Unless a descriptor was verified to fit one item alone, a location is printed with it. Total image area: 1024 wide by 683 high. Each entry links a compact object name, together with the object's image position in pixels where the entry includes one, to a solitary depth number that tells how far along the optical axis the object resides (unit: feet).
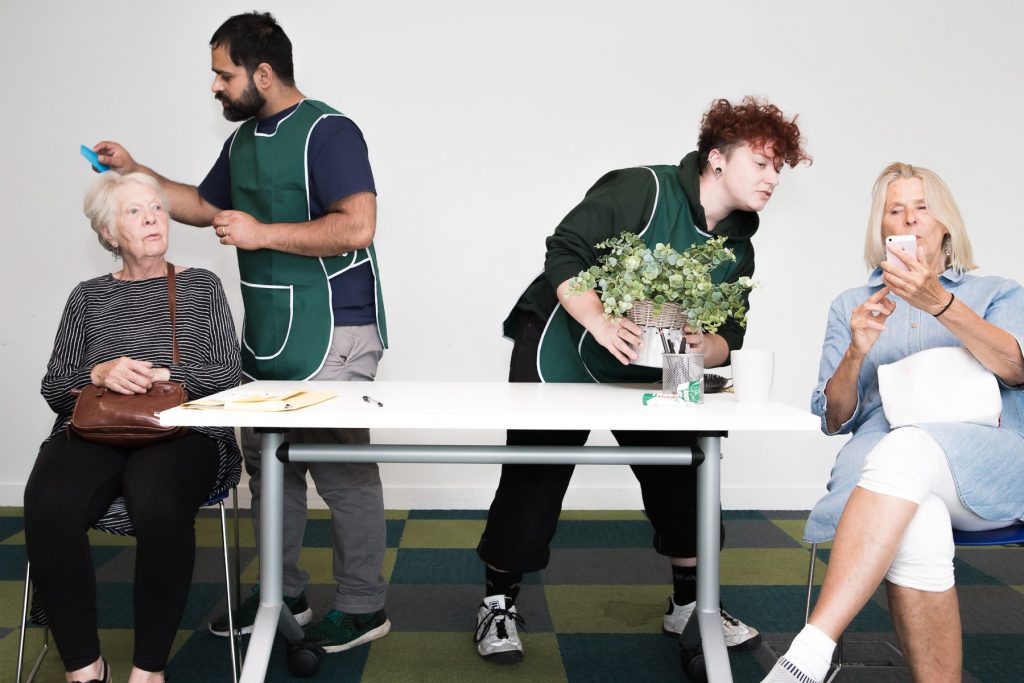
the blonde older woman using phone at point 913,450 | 5.08
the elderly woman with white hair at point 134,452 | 5.90
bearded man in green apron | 7.31
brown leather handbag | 6.11
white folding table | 4.98
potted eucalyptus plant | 5.60
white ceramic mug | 5.73
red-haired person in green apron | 6.49
